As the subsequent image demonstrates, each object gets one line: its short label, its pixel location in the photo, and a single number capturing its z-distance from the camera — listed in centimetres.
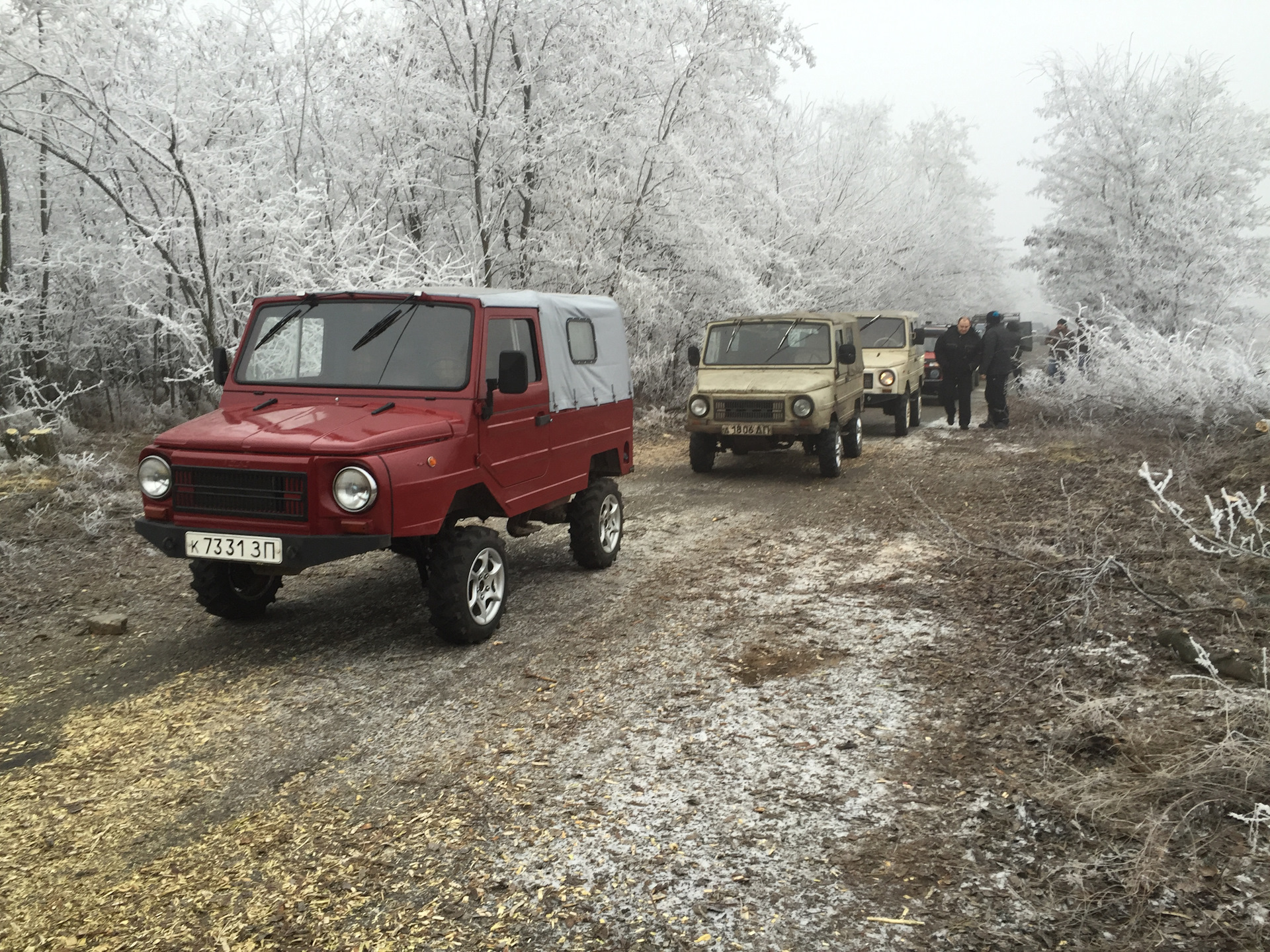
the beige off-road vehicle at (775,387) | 1074
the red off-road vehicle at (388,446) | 477
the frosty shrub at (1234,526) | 393
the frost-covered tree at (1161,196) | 2262
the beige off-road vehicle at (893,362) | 1511
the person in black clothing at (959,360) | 1481
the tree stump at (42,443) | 1032
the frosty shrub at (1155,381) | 1145
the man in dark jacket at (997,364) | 1444
